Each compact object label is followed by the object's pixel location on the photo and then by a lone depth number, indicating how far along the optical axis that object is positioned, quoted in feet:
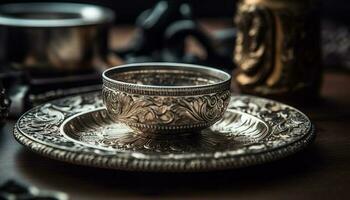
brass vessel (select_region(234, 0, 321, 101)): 2.14
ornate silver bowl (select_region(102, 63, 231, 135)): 1.69
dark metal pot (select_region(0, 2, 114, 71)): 2.34
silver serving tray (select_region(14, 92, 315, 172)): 1.55
